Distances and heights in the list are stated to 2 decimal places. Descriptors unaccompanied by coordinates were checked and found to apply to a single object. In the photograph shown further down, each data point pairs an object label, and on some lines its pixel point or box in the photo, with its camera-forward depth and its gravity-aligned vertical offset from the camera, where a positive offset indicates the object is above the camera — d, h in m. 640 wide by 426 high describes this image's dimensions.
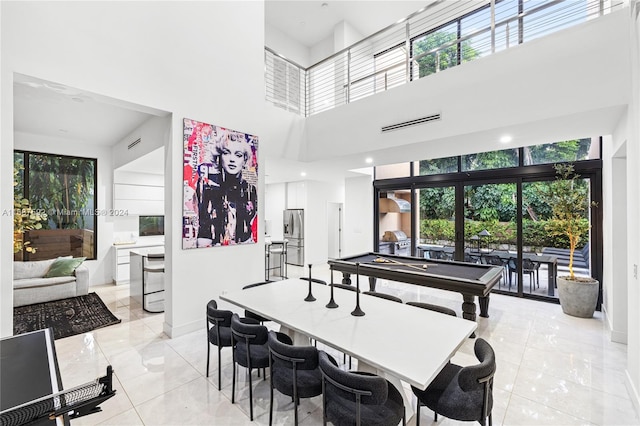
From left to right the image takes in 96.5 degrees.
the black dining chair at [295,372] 1.86 -1.14
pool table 3.53 -0.86
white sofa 4.85 -1.25
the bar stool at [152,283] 4.69 -1.16
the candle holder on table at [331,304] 2.59 -0.83
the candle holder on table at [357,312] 2.38 -0.83
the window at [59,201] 5.75 +0.28
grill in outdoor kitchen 7.38 -0.81
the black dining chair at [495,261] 5.68 -0.96
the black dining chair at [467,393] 1.60 -1.15
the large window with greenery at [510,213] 4.91 +0.00
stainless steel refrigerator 8.59 -0.64
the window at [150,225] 7.28 -0.30
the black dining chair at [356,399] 1.52 -1.10
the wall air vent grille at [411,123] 4.07 +1.36
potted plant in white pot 4.37 -0.29
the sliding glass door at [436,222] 6.37 -0.21
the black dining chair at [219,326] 2.57 -1.04
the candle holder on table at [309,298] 2.80 -0.84
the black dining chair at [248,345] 2.20 -1.12
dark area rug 3.97 -1.58
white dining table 1.65 -0.85
